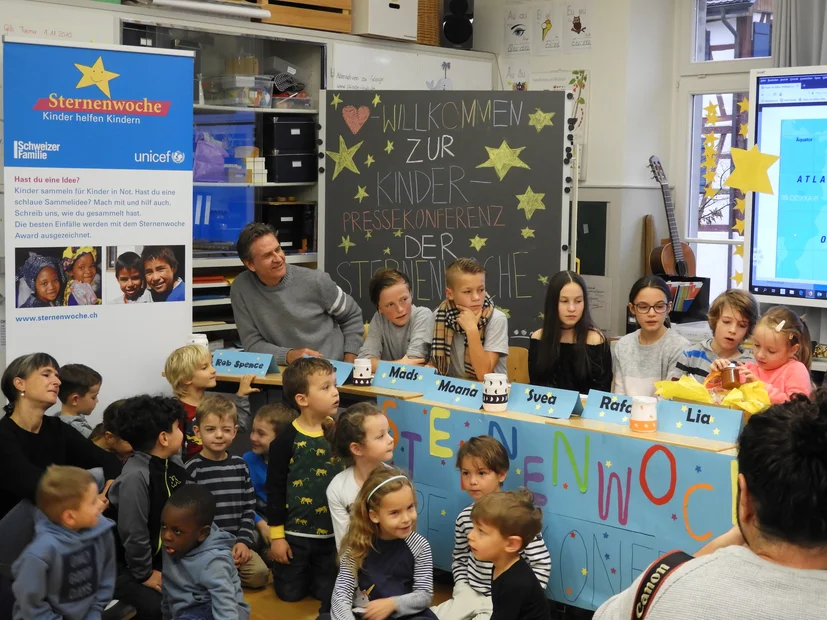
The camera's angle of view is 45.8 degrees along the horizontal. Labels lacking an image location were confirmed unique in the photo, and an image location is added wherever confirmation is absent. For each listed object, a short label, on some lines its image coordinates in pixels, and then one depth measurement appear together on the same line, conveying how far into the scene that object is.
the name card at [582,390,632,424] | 2.93
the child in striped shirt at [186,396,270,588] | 3.22
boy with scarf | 3.65
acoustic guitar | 5.93
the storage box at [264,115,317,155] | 5.64
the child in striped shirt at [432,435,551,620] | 2.87
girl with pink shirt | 3.20
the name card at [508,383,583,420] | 3.00
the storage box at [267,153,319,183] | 5.69
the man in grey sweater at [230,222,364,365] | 4.17
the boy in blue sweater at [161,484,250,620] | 2.69
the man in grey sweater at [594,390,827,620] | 1.17
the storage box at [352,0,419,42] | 5.90
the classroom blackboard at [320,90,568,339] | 5.23
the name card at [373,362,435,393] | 3.44
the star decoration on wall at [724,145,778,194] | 4.48
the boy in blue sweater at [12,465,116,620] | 2.54
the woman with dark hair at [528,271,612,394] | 3.59
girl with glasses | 3.54
